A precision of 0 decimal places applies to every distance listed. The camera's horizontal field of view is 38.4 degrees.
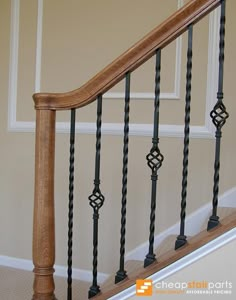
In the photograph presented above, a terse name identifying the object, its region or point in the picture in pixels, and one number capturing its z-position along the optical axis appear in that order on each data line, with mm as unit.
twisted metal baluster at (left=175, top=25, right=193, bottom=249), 1282
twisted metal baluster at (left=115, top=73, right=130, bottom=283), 1373
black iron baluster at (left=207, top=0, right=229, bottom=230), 1231
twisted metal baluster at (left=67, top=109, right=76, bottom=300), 1467
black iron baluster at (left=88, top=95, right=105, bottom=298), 1399
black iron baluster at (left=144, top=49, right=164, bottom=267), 1306
